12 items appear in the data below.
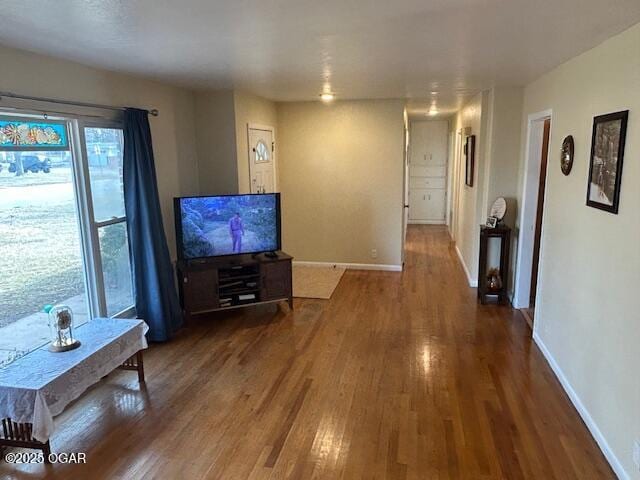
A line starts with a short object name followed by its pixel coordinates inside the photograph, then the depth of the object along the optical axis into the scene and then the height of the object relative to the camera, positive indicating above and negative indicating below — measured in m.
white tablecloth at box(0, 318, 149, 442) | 2.34 -1.18
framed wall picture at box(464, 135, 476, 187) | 5.62 +0.05
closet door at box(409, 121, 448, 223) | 9.62 -0.21
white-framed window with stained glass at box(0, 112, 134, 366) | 2.84 -0.44
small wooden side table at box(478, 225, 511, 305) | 4.73 -1.08
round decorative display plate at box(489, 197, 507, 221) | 4.75 -0.52
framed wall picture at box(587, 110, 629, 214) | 2.38 -0.01
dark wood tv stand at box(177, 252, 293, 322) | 4.28 -1.18
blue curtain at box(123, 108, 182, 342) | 3.66 -0.56
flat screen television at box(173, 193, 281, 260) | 4.24 -0.60
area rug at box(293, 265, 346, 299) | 5.36 -1.54
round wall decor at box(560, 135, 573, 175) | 3.16 +0.03
